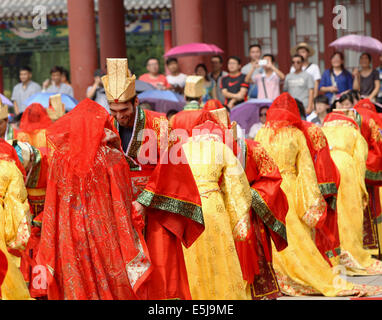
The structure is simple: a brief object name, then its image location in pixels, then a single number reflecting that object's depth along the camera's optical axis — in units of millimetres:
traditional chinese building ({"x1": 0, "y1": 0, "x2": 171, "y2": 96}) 20797
